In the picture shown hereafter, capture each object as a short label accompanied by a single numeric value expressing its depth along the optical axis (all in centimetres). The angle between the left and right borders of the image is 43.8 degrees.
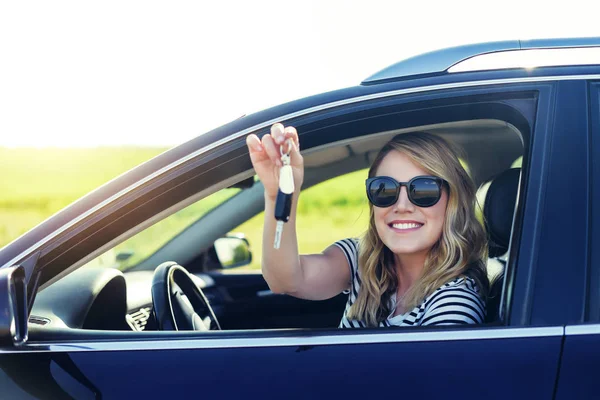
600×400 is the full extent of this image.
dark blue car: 151
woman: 190
